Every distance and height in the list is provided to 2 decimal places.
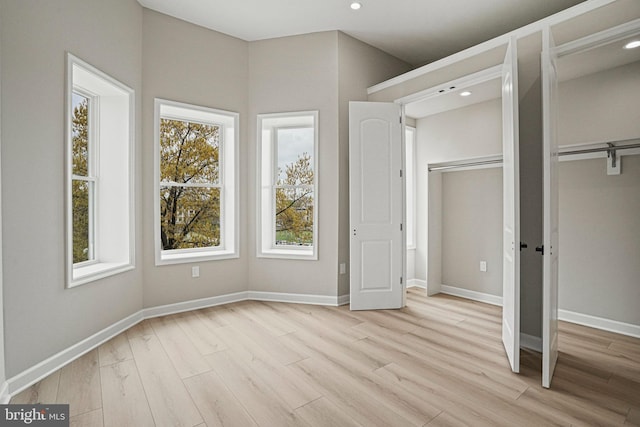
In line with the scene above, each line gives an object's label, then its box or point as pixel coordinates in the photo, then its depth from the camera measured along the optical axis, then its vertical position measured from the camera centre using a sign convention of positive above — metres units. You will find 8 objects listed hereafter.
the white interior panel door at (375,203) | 3.65 +0.13
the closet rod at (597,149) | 2.84 +0.59
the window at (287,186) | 4.16 +0.36
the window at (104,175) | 2.95 +0.38
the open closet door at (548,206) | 1.97 +0.05
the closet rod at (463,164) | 3.76 +0.61
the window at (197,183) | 3.75 +0.38
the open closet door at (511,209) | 2.15 +0.04
